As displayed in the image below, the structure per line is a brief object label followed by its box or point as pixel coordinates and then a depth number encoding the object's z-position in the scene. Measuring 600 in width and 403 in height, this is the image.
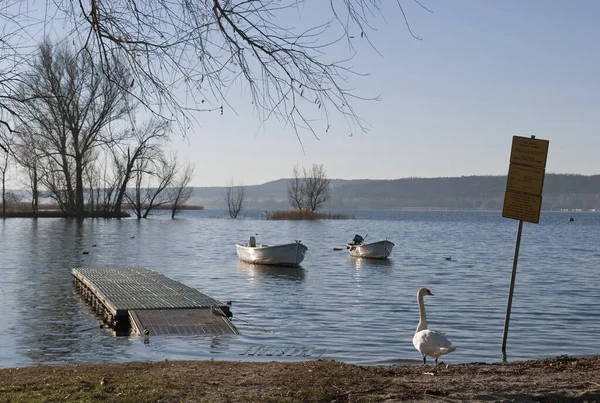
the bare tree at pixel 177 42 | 6.93
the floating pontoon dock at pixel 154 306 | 15.67
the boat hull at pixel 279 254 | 37.34
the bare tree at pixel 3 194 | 86.26
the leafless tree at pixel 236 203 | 136.45
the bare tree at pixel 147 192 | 99.76
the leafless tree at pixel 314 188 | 122.44
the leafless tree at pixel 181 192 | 110.43
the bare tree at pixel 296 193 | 123.65
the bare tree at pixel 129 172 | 84.31
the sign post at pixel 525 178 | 11.48
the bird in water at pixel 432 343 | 11.09
